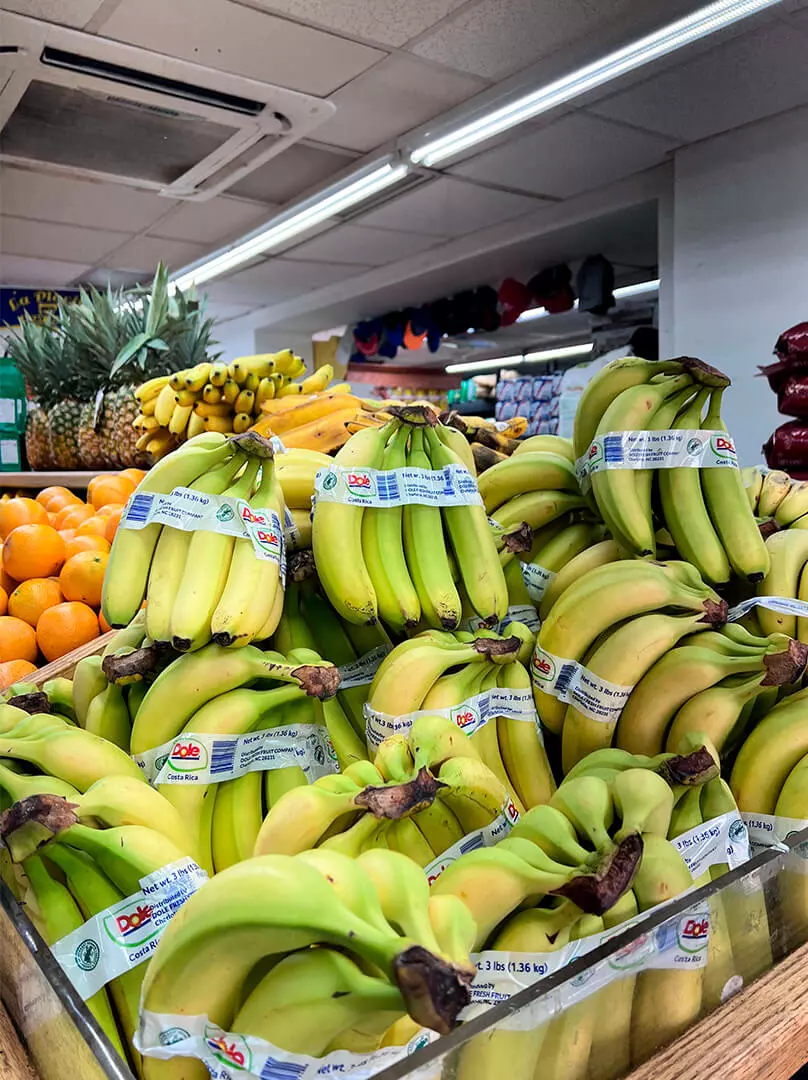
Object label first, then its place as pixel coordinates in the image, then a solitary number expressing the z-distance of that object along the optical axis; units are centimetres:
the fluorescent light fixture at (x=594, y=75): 269
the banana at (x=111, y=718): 83
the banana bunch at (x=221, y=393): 184
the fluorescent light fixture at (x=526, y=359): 966
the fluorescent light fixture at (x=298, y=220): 428
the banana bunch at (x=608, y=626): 81
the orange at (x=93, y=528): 173
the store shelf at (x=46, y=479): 242
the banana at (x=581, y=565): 100
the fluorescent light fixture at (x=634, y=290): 664
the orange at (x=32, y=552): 166
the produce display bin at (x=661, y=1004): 47
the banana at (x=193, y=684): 74
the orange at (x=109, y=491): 196
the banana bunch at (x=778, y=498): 108
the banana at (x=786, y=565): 95
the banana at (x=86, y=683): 87
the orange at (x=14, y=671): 144
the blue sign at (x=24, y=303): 682
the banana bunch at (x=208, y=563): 77
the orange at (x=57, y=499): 204
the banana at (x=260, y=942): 38
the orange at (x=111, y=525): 174
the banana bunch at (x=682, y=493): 95
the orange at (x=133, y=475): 202
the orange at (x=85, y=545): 166
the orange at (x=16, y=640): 154
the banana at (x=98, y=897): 57
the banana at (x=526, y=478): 112
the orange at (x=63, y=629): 154
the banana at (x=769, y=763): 78
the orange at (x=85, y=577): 158
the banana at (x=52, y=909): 57
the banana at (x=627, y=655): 80
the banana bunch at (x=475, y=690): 76
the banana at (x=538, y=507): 109
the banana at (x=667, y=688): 77
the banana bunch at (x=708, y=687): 76
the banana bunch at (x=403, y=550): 85
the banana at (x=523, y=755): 82
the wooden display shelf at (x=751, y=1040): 55
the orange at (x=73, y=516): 183
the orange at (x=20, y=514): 185
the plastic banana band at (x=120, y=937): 56
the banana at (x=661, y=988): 55
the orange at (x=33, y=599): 162
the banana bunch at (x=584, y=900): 50
